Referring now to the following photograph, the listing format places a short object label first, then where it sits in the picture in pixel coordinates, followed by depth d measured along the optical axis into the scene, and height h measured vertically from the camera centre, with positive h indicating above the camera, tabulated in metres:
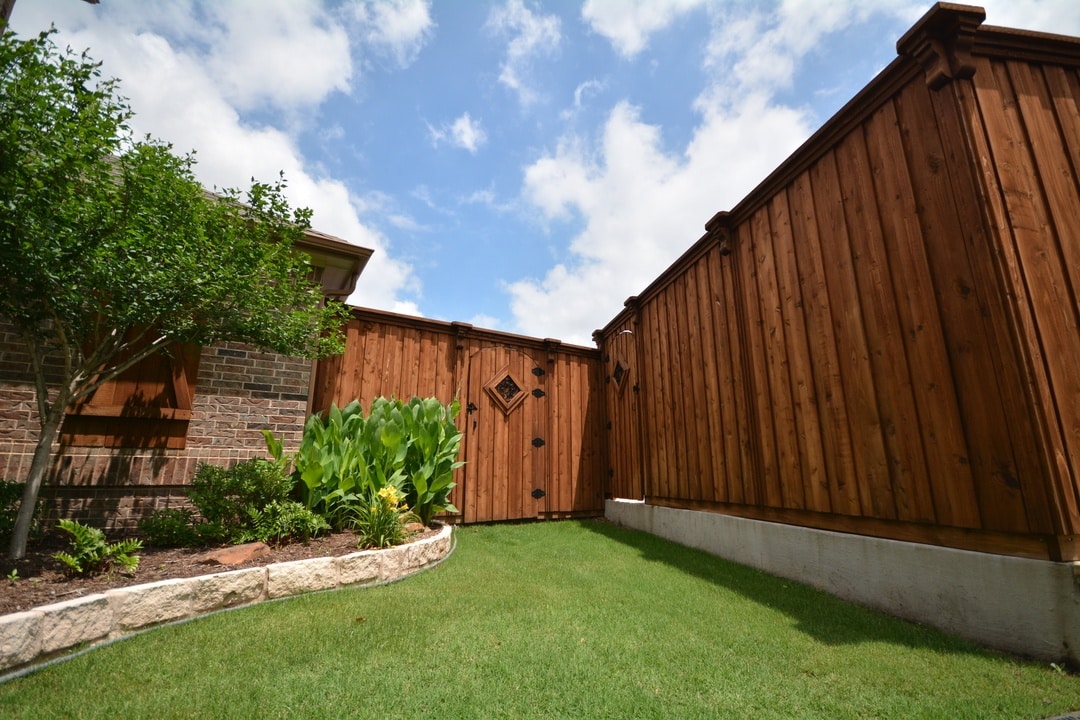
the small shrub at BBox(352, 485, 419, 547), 3.71 -0.51
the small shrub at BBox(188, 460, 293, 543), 3.52 -0.29
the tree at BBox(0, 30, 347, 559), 2.47 +1.38
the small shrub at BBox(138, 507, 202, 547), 3.43 -0.55
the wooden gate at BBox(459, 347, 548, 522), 6.47 +0.37
